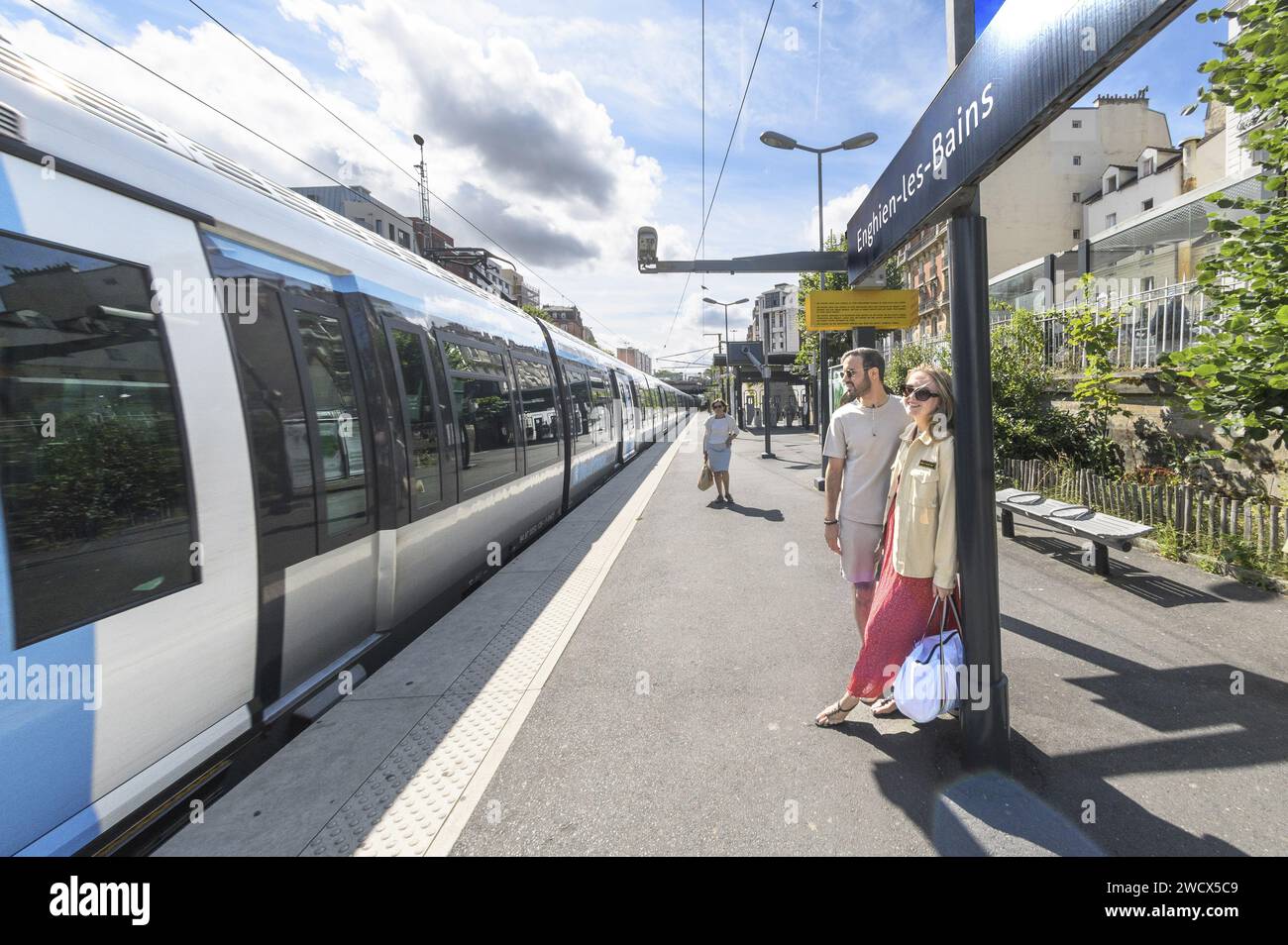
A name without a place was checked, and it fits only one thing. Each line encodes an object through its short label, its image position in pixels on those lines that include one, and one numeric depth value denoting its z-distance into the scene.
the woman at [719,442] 9.33
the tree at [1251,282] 3.39
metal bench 4.96
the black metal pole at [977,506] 2.52
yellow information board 6.19
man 3.17
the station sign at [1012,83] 1.77
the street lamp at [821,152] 12.38
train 1.88
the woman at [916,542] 2.67
